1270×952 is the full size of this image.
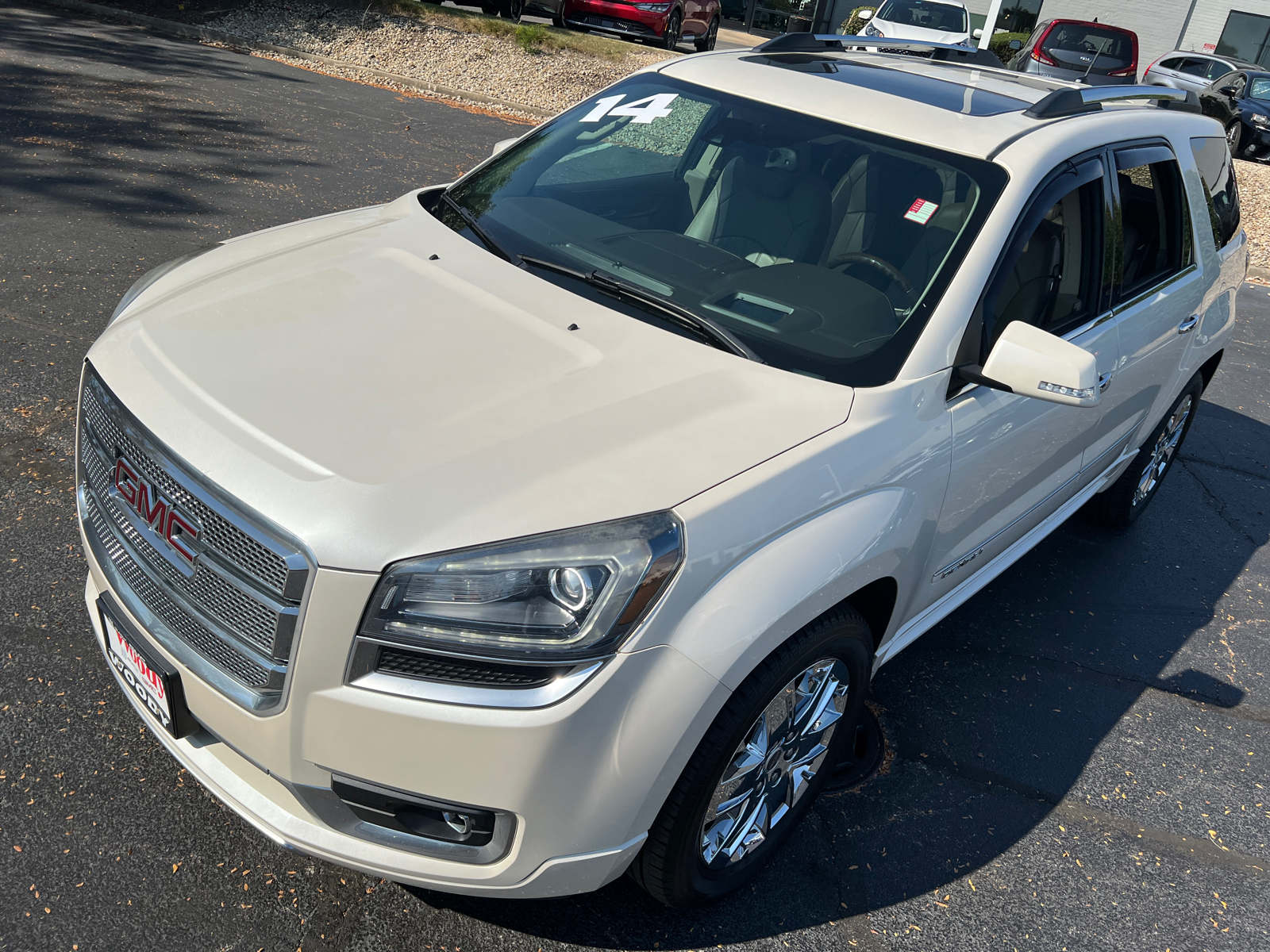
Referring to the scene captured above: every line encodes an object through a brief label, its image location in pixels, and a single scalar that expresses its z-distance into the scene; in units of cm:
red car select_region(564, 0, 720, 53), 1603
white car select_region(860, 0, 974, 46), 1730
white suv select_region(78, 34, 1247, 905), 187
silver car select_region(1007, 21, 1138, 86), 1762
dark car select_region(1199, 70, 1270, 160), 1588
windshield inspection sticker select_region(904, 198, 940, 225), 283
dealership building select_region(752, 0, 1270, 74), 2953
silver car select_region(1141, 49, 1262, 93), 1966
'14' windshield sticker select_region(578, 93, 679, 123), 341
